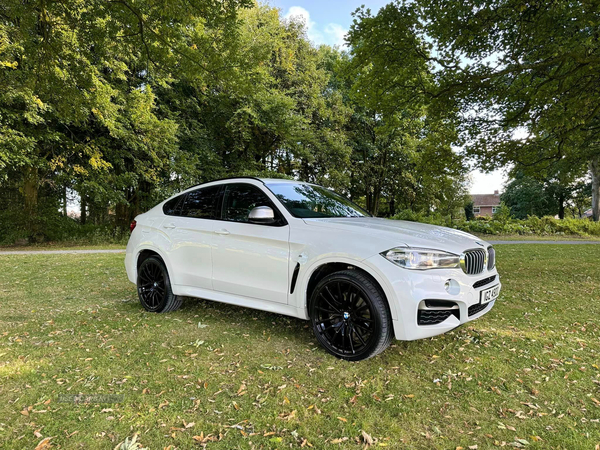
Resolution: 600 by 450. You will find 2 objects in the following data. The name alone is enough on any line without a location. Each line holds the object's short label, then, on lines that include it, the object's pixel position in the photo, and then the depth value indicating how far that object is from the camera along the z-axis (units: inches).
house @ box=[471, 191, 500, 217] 2832.2
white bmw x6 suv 114.4
